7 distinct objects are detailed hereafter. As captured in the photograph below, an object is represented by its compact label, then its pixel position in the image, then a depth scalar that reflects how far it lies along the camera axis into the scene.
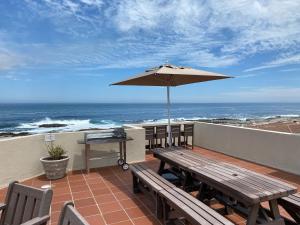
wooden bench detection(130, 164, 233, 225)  2.26
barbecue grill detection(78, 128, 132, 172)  5.09
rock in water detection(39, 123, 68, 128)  29.95
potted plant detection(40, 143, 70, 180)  4.61
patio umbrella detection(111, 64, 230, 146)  3.90
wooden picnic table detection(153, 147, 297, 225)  2.33
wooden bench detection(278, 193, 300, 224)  2.55
